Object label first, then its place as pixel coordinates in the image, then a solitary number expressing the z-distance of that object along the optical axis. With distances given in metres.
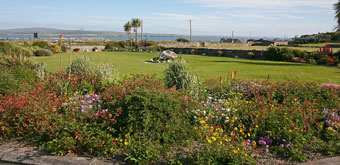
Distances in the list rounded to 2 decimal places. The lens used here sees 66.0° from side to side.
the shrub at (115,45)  34.03
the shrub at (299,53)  19.62
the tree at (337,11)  22.50
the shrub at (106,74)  6.79
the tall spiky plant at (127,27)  50.12
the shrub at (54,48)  26.33
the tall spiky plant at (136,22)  48.62
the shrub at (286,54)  19.48
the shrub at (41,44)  28.09
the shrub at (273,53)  20.20
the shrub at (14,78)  5.81
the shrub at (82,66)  7.63
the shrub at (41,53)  22.91
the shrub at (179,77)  6.45
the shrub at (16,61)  8.35
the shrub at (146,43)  39.55
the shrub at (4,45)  19.08
